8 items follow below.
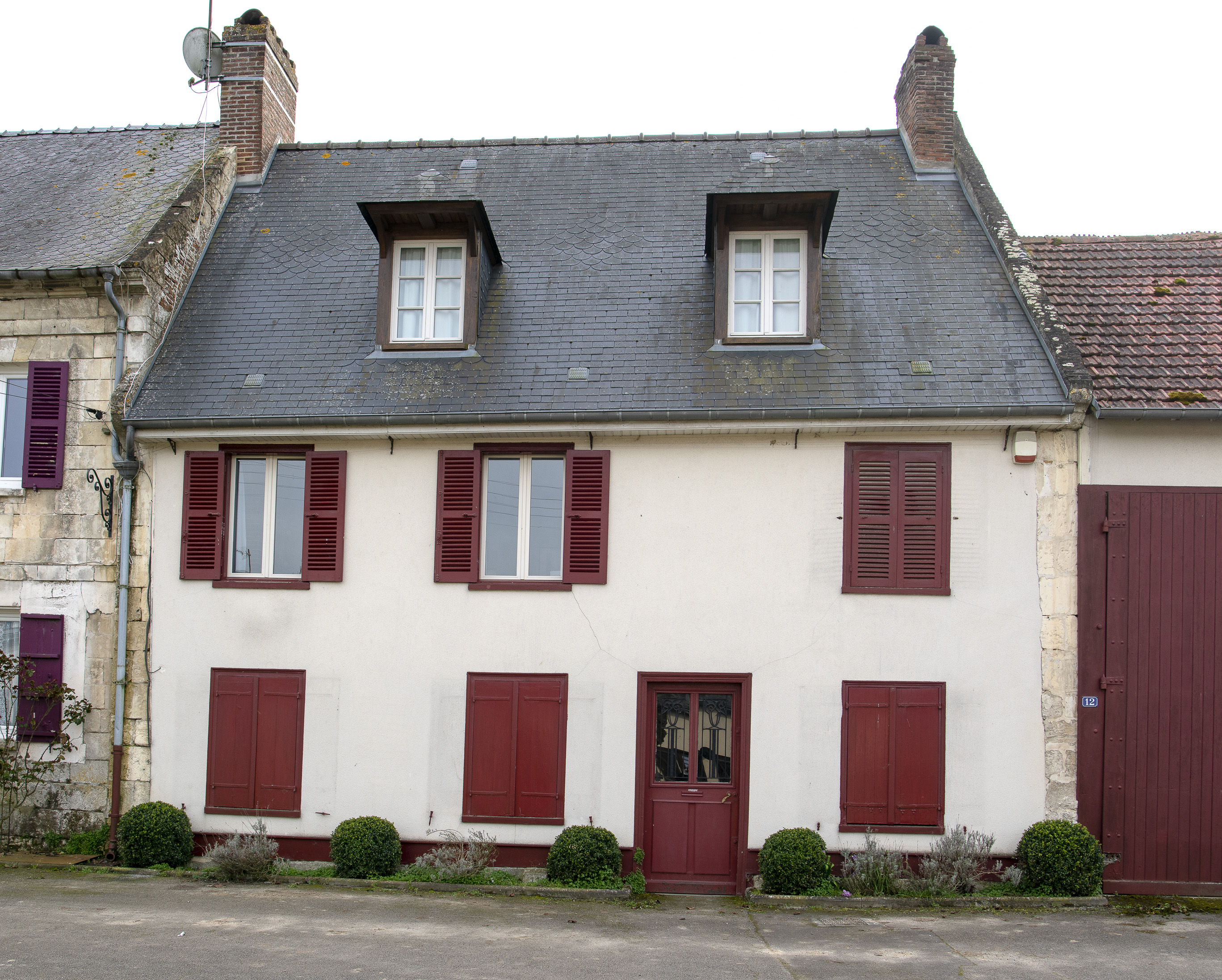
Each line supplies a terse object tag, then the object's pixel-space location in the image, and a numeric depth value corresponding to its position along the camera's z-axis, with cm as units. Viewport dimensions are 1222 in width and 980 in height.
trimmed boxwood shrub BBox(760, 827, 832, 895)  895
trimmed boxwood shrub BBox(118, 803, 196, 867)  945
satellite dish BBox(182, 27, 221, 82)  1335
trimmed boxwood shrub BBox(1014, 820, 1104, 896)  878
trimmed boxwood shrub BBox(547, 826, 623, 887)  905
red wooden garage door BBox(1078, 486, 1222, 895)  921
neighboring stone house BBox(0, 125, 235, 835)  996
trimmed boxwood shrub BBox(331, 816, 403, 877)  925
